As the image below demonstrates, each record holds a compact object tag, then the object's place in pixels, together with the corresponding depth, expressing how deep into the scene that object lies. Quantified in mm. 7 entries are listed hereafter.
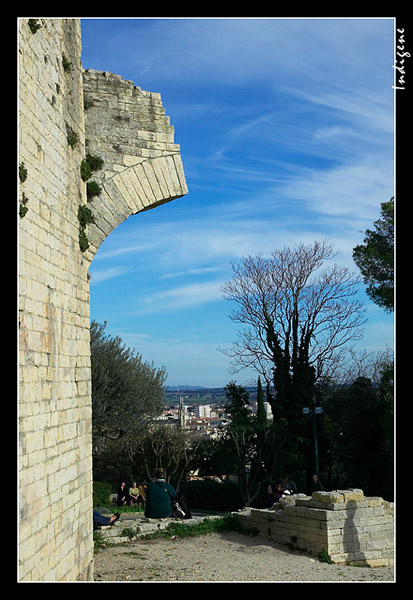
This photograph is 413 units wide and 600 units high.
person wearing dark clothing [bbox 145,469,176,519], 12641
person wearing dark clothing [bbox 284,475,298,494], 14289
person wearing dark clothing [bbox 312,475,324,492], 14680
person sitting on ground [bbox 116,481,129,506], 15638
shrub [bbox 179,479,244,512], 19375
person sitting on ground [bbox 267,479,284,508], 13924
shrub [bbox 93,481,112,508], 16062
